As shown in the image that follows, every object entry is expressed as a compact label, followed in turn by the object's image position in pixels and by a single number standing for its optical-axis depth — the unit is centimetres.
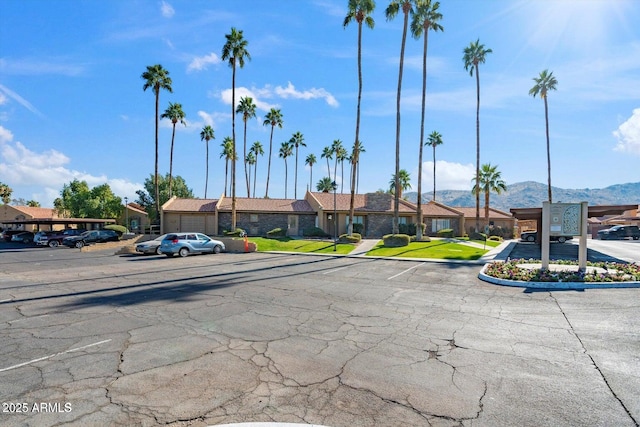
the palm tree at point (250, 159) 8315
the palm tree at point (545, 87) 4569
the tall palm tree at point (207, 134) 6544
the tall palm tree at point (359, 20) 3253
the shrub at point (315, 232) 3894
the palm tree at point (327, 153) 8369
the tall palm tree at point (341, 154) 8205
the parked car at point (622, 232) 4375
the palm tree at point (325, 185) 7738
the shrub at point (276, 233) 3866
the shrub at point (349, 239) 3247
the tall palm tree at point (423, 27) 3422
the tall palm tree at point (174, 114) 5103
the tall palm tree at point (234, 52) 3638
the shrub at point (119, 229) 4371
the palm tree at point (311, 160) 8904
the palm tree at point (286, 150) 7612
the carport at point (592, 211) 2015
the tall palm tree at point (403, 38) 3203
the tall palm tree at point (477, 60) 4269
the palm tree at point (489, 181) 4578
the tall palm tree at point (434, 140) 6769
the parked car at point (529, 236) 3897
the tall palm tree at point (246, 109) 4819
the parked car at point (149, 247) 2572
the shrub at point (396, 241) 2980
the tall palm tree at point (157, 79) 4309
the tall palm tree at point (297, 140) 7381
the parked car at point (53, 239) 3603
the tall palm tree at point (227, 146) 6725
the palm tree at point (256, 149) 8025
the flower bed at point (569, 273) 1348
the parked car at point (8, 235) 4455
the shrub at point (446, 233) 4274
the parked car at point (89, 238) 3444
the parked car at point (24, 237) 4112
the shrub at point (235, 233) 3584
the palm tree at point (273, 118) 5866
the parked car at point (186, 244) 2455
